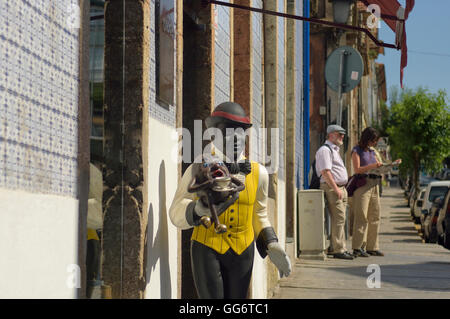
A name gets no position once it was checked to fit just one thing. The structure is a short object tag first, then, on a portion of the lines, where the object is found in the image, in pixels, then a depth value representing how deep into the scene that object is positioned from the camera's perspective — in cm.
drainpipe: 1382
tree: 3588
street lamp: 1001
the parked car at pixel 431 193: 2268
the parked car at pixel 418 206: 2675
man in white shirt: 1027
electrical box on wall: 1119
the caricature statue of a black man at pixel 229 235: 396
